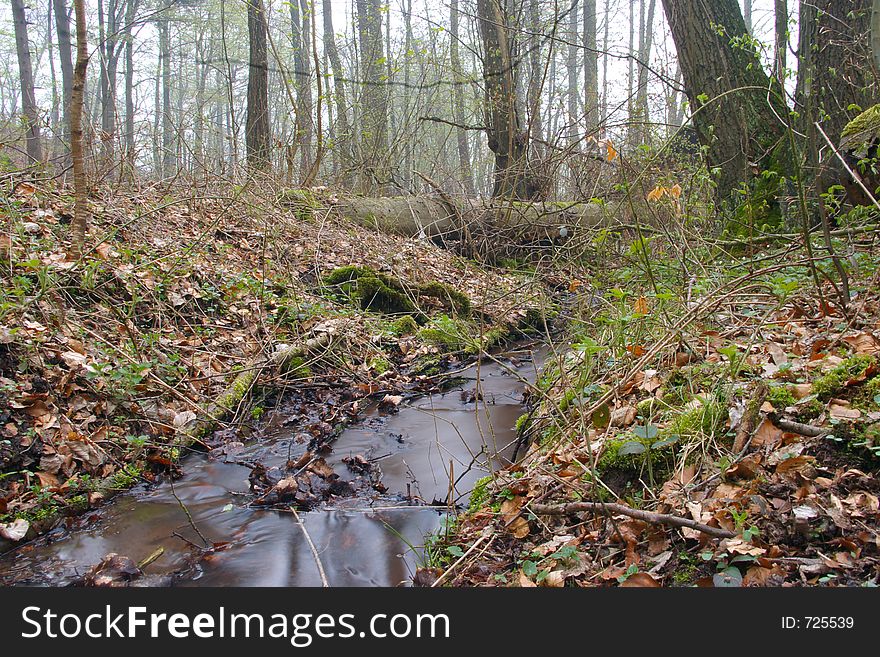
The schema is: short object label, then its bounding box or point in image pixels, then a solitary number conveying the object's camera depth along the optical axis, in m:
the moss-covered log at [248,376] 4.76
